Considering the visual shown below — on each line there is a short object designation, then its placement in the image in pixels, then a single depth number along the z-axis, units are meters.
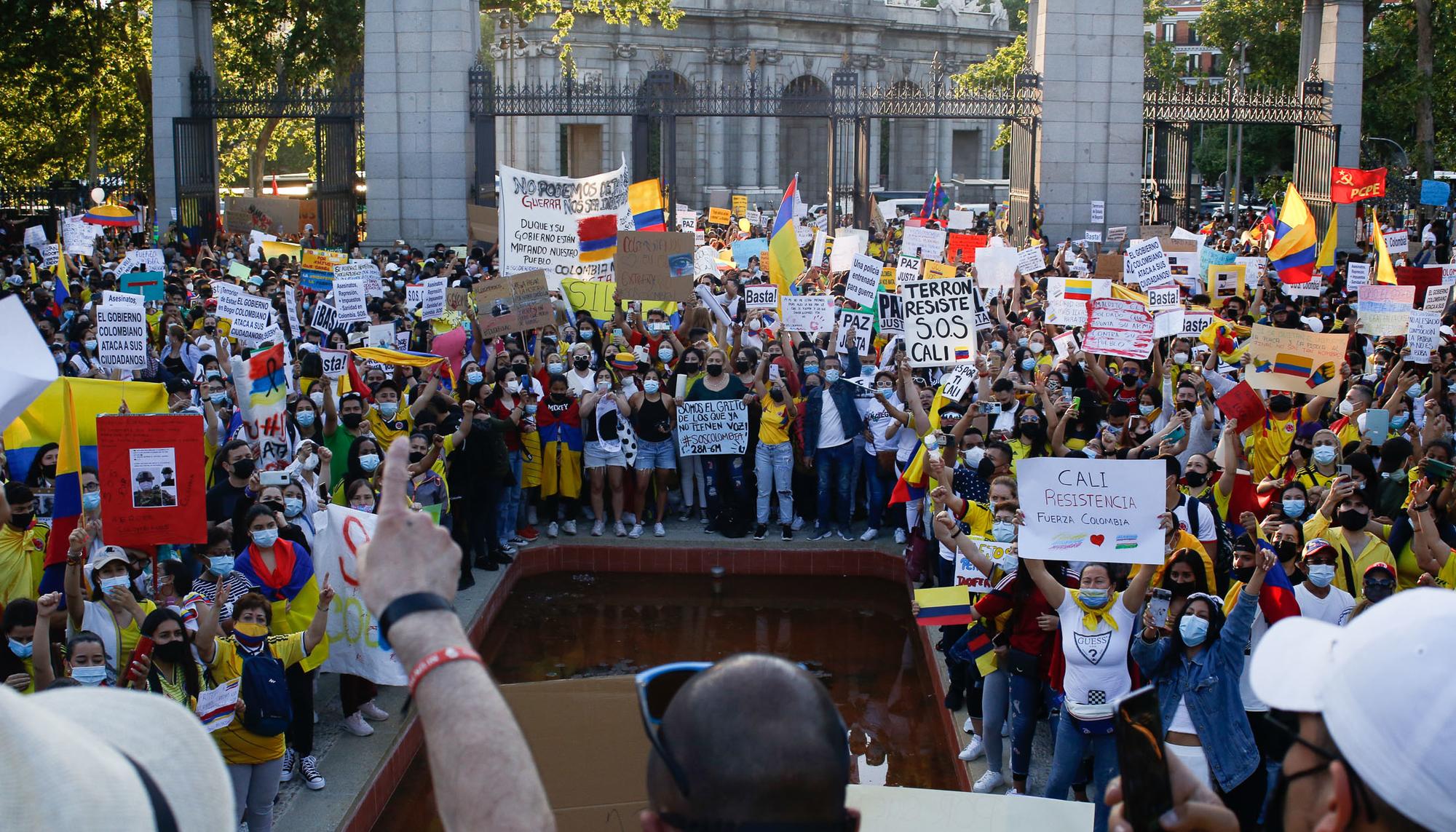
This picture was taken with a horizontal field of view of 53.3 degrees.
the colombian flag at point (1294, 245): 17.83
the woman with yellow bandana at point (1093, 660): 6.91
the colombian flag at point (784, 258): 16.11
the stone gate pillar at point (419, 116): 25.77
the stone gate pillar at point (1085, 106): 26.08
